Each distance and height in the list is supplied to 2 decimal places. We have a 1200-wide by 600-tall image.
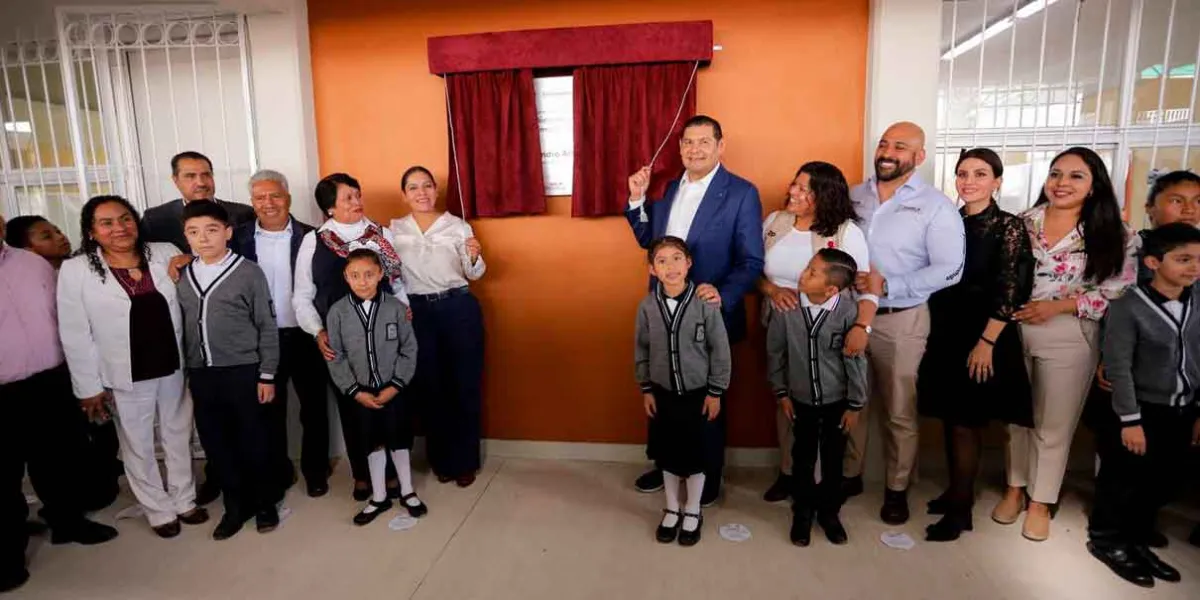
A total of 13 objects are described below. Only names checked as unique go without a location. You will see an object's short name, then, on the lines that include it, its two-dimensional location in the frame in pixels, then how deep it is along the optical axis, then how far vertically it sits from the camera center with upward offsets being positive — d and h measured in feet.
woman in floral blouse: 7.36 -1.26
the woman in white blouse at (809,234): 7.87 -0.48
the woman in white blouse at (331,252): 8.63 -0.64
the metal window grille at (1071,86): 9.35 +1.64
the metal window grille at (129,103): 10.14 +1.87
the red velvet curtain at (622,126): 9.50 +1.16
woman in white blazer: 7.82 -1.67
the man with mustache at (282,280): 9.00 -1.06
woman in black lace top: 7.59 -1.87
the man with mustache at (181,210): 9.04 -0.02
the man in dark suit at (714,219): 8.27 -0.27
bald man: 7.75 -0.94
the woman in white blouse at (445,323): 9.27 -1.82
